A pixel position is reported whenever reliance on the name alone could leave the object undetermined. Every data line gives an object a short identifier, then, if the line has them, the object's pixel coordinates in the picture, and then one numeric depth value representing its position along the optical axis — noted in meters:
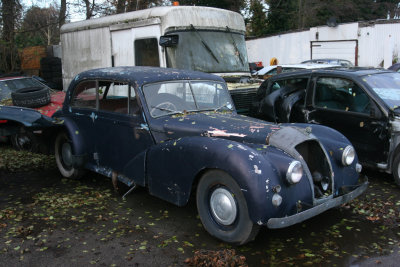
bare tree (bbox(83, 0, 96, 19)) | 19.40
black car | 5.67
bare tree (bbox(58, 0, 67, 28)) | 19.73
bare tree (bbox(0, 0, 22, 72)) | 17.73
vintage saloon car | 3.84
